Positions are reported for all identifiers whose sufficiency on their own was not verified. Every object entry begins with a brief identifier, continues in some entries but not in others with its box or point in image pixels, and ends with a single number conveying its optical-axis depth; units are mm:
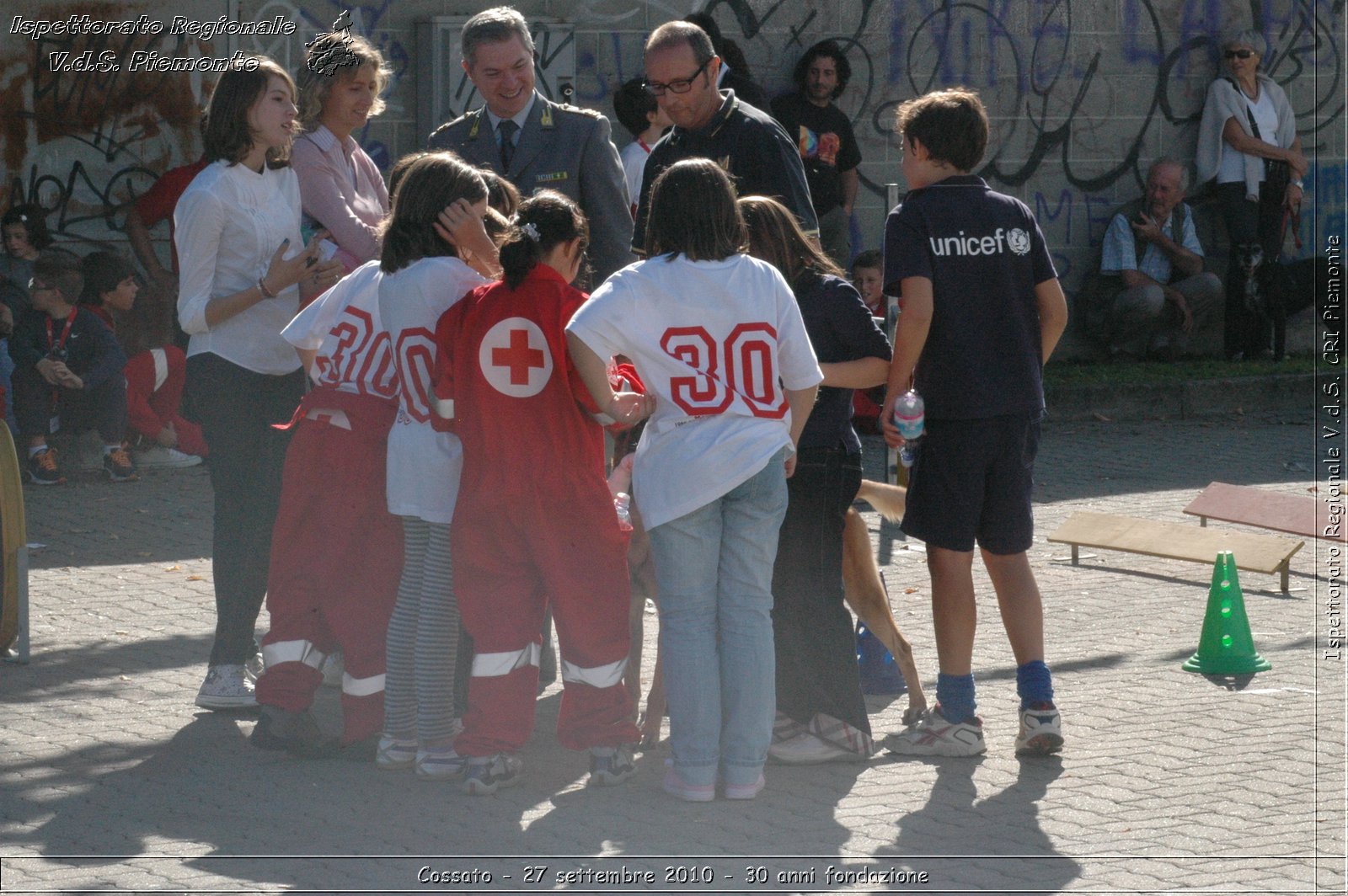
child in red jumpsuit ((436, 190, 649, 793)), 9711
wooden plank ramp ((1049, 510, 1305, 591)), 14812
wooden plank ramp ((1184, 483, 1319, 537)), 15437
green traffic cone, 12187
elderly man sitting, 26687
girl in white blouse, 11359
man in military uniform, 12148
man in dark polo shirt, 11578
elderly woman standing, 27297
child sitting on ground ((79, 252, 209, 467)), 20687
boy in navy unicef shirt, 10273
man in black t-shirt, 24031
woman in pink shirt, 11969
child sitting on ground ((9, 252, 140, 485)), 19719
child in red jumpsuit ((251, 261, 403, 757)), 10531
